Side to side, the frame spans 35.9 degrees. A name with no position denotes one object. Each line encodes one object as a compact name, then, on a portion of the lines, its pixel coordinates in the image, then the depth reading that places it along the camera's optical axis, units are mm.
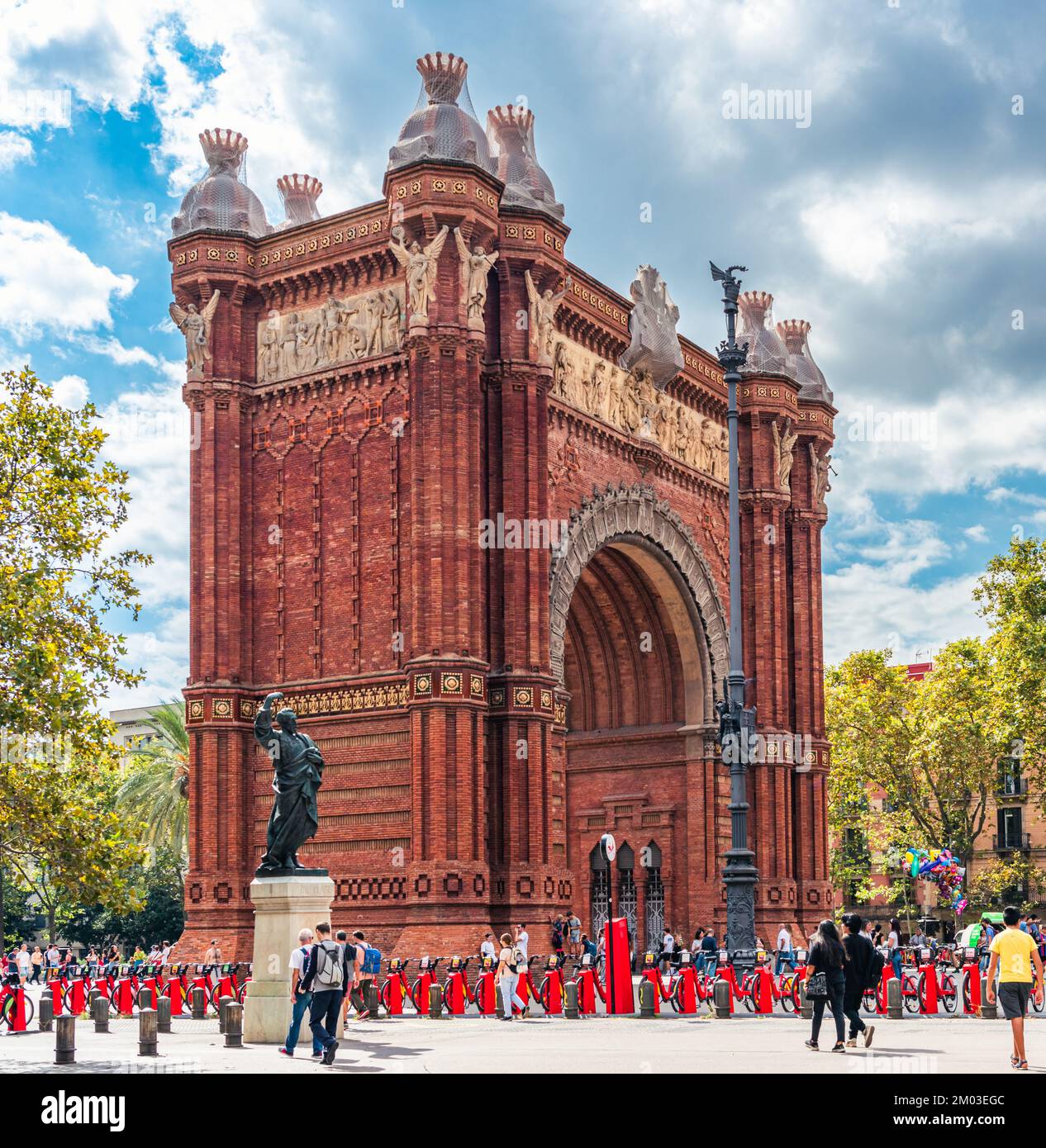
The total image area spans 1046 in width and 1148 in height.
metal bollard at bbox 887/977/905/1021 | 25328
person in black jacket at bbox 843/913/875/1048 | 18447
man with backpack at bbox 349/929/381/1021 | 25219
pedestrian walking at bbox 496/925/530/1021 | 27141
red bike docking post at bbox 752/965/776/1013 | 27000
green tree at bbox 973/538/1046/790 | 51469
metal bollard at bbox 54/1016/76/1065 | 18812
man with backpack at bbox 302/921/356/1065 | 17859
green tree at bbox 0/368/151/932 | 21281
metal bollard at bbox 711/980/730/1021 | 26000
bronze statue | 21609
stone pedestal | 20859
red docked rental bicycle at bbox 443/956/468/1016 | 27734
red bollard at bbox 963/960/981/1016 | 27484
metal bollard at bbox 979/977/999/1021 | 26978
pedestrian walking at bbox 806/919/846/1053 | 18203
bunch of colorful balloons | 53906
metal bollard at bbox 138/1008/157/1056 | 19703
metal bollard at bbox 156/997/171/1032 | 24172
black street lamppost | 29219
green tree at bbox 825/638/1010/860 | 61438
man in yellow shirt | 16688
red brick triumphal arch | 33625
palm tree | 55469
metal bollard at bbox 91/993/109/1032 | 26188
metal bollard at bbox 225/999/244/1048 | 20266
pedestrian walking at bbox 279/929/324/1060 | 18531
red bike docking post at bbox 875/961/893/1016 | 27641
